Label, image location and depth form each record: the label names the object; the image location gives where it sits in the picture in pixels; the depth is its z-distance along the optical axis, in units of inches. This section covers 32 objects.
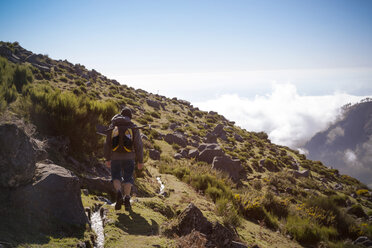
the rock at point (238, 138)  1252.0
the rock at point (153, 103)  1422.9
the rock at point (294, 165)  1021.4
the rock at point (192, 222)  163.5
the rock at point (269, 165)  880.9
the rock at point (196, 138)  966.8
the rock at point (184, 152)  696.4
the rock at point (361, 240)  328.8
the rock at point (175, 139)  821.0
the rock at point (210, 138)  1009.8
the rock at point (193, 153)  699.1
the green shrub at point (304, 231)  280.8
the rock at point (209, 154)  675.4
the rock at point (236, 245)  162.2
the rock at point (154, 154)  546.1
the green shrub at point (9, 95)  343.3
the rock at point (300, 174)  890.7
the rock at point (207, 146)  732.4
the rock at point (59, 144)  274.5
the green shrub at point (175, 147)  759.1
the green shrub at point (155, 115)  1170.0
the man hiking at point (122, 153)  195.9
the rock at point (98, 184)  244.2
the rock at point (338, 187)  930.6
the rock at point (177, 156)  653.3
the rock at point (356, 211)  588.7
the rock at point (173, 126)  1027.9
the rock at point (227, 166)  602.2
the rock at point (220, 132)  1170.6
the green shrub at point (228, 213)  252.1
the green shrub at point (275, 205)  355.6
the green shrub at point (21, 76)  570.0
